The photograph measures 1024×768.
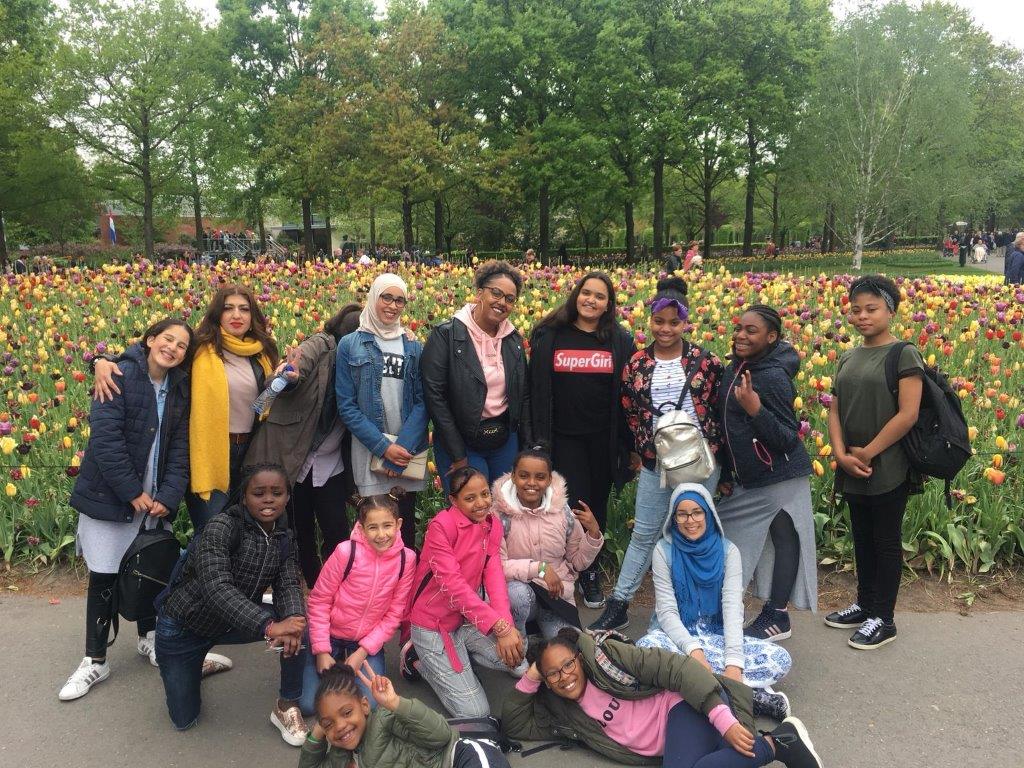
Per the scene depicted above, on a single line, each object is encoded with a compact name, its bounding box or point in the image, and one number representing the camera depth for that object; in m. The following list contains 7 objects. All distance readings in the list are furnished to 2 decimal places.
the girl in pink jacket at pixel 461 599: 3.11
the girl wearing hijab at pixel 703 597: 3.14
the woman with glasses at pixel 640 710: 2.65
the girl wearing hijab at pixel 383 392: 3.66
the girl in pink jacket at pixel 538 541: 3.47
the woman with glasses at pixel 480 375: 3.73
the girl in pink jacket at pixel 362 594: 3.10
